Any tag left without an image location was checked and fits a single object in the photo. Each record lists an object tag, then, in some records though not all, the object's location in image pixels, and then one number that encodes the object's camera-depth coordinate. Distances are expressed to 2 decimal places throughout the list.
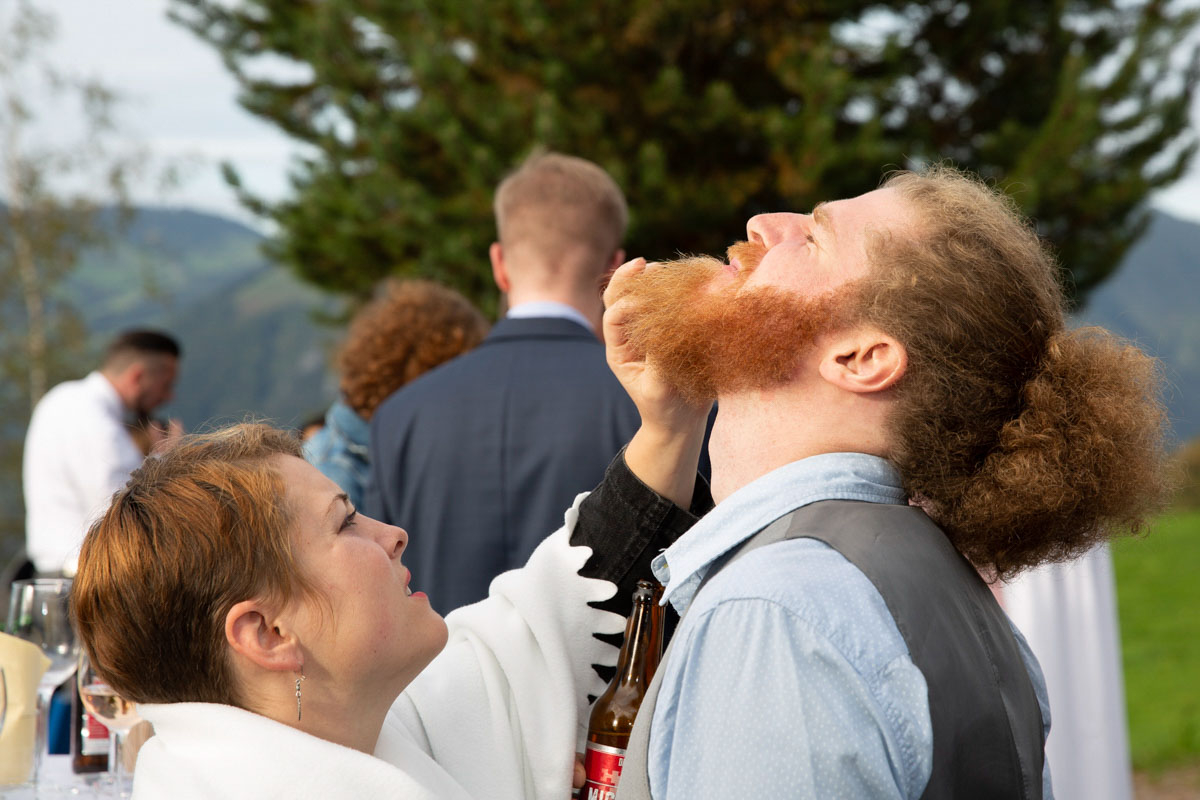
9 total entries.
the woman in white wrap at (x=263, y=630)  1.46
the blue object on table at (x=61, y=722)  2.77
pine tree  7.84
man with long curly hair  1.18
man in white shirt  5.46
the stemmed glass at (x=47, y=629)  2.26
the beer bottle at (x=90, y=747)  2.36
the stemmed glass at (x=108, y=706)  2.08
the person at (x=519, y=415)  2.85
